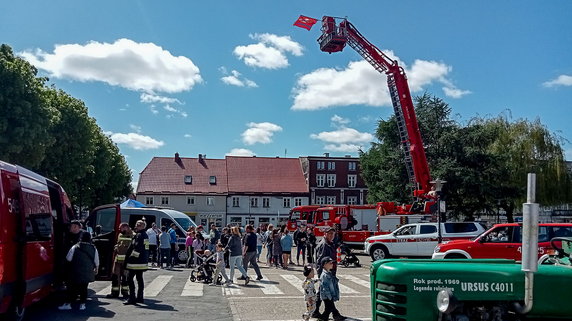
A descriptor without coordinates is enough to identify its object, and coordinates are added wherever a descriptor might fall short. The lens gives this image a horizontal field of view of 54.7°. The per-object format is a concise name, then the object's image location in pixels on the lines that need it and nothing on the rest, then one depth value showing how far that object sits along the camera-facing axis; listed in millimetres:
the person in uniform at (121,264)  12453
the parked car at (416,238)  22812
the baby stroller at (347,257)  22781
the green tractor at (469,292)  5387
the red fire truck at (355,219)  27797
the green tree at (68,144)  31591
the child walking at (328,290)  10062
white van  13055
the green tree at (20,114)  23281
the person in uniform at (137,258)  11773
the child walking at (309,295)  10312
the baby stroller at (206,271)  16469
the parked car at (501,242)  16203
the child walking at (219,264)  15766
